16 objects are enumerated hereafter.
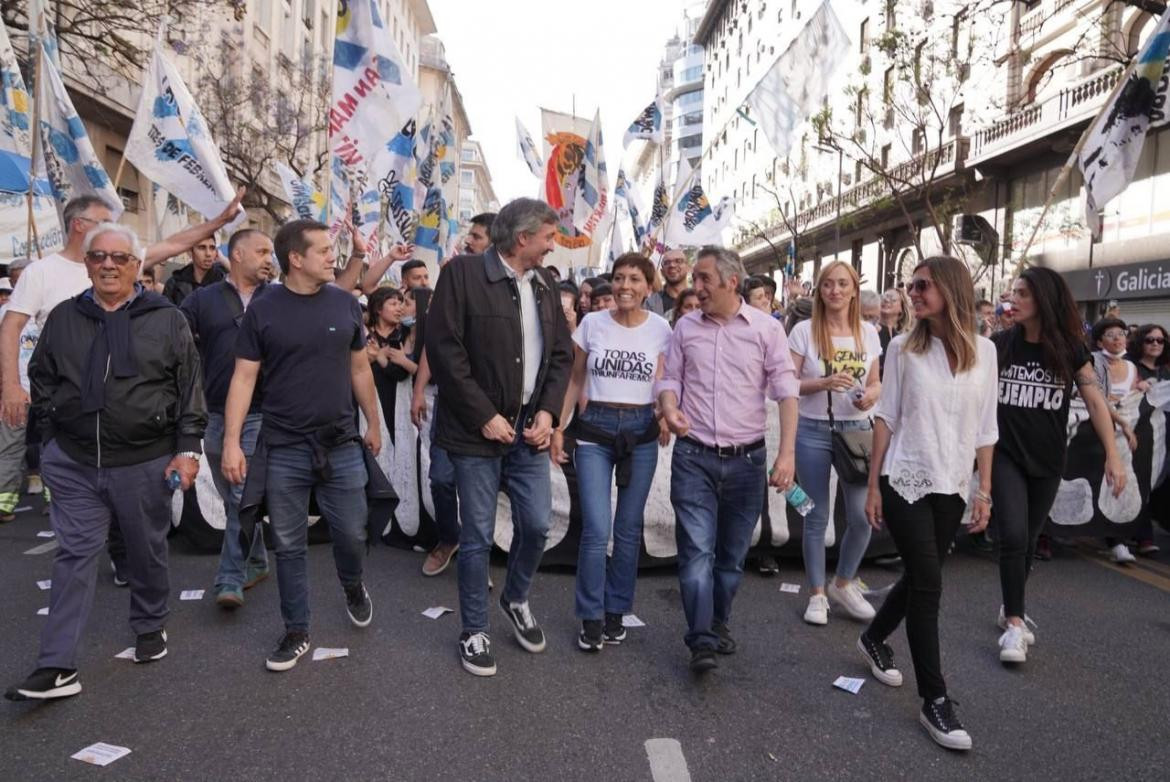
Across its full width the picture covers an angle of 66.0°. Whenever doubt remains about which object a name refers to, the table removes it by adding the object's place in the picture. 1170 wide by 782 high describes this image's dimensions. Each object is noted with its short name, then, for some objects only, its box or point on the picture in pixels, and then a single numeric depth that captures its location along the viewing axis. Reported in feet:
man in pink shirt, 13.57
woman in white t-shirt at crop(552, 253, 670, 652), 14.16
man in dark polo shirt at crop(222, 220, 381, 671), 13.24
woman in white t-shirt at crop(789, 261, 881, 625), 16.22
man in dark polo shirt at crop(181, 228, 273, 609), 15.70
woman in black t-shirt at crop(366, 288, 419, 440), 21.42
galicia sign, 68.33
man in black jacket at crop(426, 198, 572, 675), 13.15
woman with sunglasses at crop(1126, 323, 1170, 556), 22.62
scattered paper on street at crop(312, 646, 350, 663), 13.70
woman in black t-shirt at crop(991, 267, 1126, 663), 14.01
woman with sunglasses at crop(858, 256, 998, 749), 11.75
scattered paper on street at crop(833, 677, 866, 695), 12.87
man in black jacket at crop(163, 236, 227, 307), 20.90
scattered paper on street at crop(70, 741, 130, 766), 10.22
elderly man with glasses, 12.03
